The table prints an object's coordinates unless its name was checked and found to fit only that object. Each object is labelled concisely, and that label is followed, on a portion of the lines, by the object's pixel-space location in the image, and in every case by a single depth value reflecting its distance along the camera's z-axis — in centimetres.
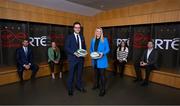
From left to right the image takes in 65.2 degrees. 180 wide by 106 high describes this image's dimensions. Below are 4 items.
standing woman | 320
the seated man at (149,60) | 418
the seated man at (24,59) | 420
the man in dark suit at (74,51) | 318
